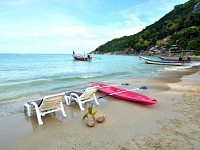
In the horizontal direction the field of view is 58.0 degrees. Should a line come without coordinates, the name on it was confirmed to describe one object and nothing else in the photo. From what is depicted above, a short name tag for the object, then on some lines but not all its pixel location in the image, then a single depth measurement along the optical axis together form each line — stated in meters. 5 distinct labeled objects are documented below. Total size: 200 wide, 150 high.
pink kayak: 8.26
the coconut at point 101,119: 6.26
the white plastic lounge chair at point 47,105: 6.51
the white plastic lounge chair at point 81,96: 8.16
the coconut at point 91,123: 5.98
